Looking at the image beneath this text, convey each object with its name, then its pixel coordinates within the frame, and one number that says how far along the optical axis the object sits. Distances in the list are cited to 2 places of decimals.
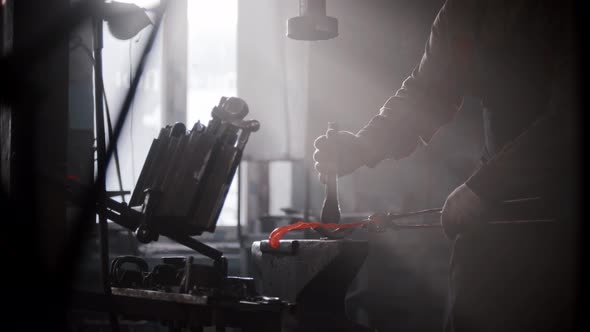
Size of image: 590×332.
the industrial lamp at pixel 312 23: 3.54
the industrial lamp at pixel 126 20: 4.34
